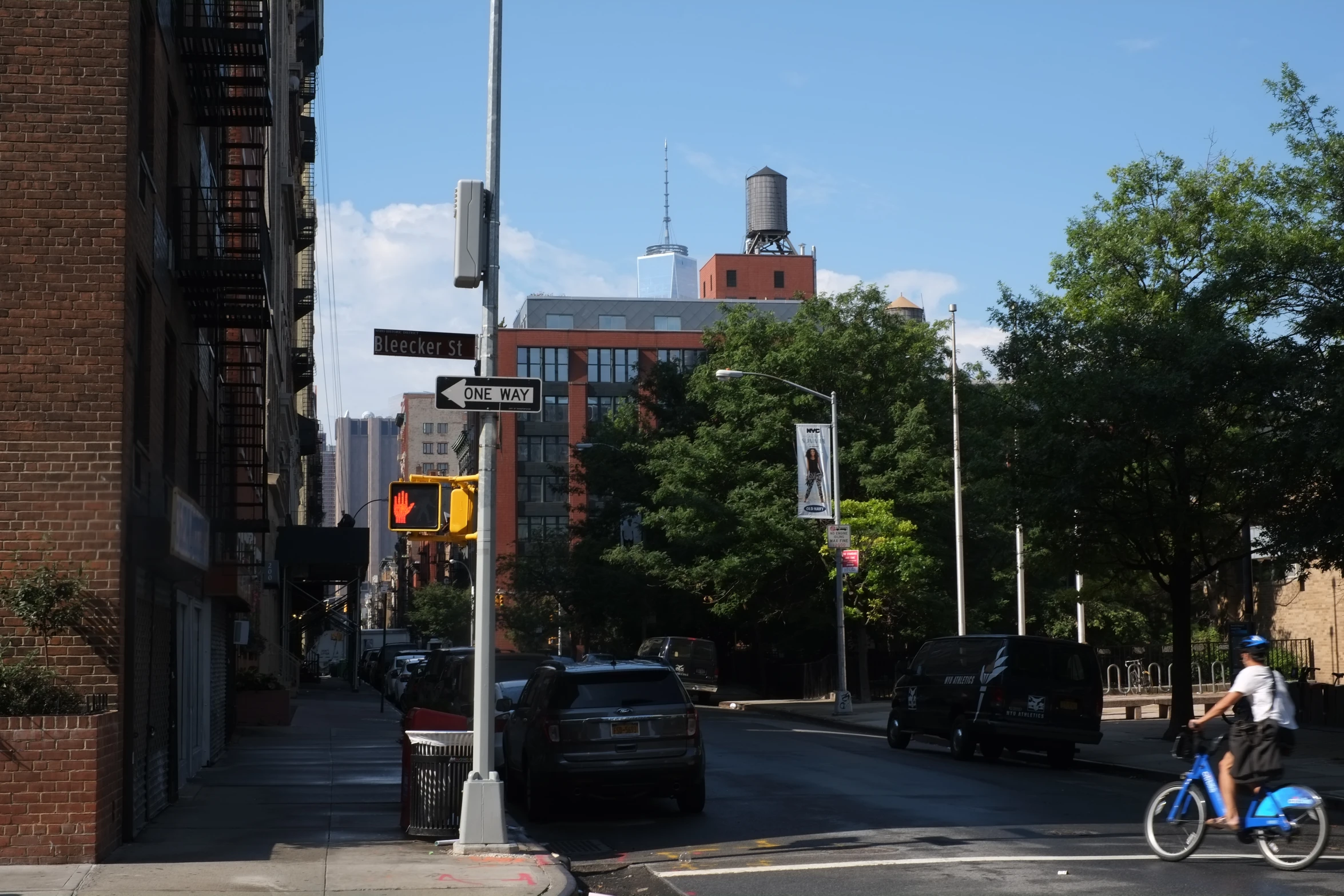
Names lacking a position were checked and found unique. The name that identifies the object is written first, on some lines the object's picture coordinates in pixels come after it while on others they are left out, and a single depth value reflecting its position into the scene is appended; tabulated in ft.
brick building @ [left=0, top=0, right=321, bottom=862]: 43.06
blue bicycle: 39.19
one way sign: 43.60
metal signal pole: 42.65
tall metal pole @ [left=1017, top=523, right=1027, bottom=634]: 130.00
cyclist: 40.50
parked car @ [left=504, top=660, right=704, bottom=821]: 52.75
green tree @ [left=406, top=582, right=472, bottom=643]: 310.86
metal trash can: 46.11
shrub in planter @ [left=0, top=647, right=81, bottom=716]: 40.63
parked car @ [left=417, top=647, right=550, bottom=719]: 78.12
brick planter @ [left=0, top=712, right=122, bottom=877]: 39.52
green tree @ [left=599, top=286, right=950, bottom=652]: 153.28
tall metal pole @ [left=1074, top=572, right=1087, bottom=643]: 130.21
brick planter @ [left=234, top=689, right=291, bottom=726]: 111.86
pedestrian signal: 42.93
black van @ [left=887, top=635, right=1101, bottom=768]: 75.41
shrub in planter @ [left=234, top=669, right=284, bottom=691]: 112.98
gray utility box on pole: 43.96
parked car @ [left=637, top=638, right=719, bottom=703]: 151.53
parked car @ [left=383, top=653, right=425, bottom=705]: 148.46
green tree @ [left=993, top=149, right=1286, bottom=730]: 77.56
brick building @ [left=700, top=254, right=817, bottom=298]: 412.98
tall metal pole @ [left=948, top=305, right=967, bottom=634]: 130.00
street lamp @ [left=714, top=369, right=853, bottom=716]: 125.49
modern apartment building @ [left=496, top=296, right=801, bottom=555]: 348.79
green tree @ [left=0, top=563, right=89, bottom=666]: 41.50
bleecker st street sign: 43.29
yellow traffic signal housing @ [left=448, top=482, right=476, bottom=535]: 44.16
